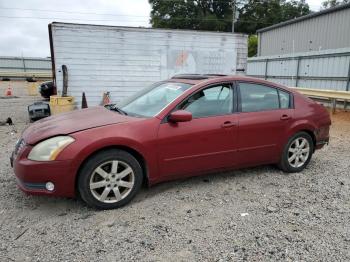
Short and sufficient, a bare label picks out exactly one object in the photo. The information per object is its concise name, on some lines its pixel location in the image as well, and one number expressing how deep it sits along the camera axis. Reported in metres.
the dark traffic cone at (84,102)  9.81
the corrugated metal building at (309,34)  16.47
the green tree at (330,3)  51.44
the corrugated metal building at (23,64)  38.25
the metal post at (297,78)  14.38
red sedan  3.45
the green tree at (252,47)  39.84
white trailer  9.88
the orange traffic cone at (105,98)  10.37
